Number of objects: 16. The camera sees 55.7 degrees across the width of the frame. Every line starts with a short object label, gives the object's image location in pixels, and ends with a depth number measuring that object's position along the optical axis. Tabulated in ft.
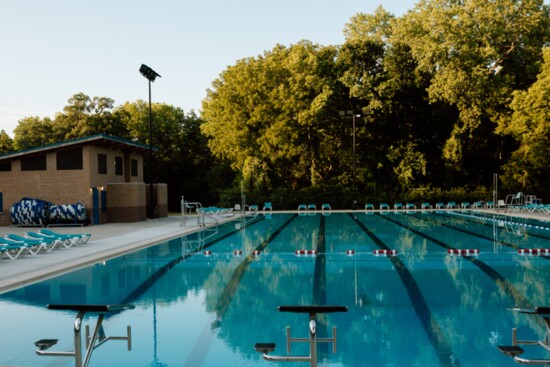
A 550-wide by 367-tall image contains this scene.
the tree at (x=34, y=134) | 151.53
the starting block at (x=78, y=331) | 14.57
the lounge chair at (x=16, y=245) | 41.78
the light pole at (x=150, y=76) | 90.12
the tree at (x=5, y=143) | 159.02
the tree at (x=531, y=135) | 105.40
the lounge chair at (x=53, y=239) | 47.45
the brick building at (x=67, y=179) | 81.46
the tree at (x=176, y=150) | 137.18
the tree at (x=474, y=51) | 114.21
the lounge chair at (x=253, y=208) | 119.08
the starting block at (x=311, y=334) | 14.05
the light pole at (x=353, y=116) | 115.30
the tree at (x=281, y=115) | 121.19
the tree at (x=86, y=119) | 142.31
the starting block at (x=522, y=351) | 13.89
